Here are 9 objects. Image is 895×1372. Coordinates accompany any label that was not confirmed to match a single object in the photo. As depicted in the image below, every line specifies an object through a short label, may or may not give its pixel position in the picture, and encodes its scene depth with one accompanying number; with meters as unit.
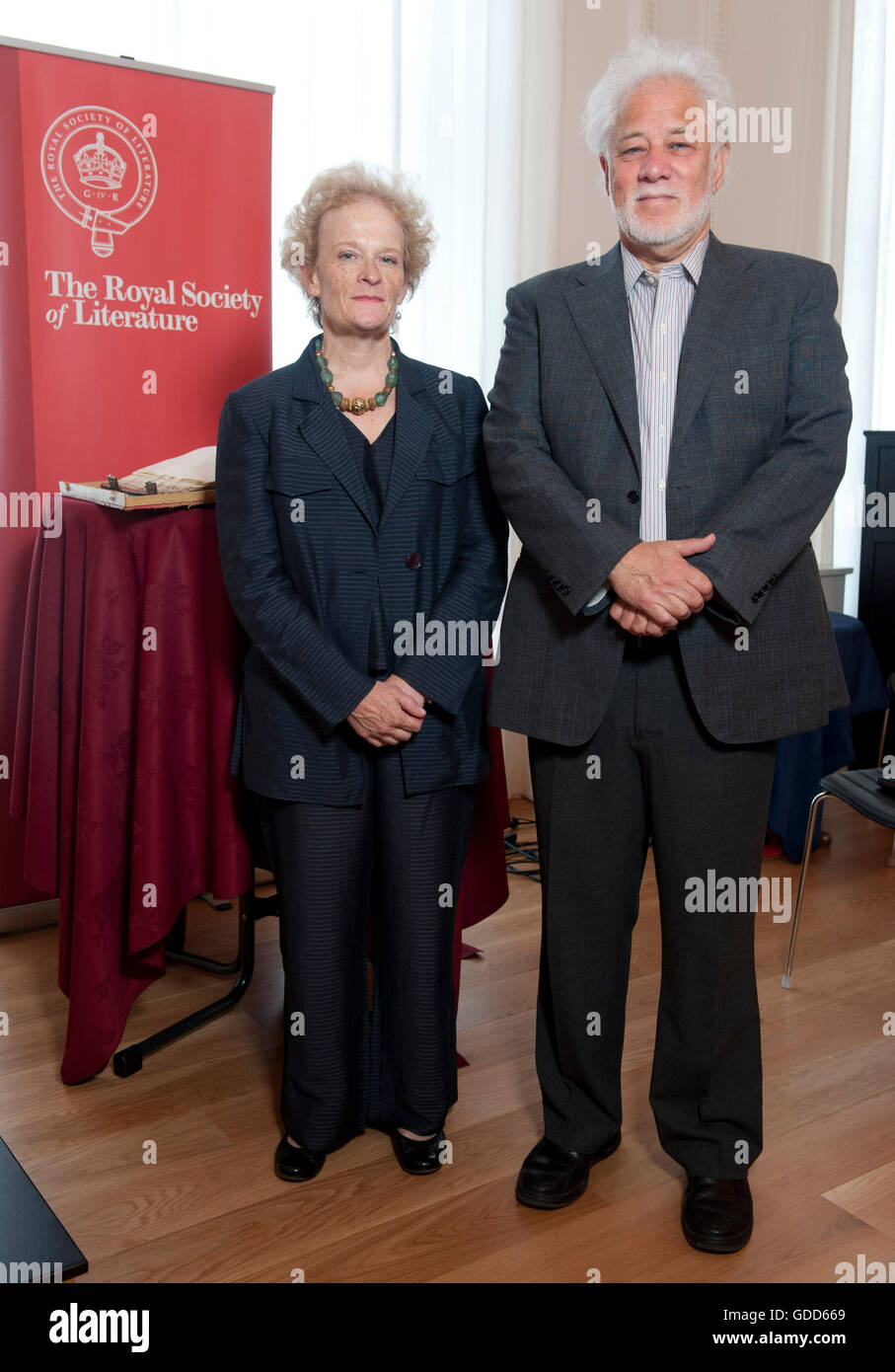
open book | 2.41
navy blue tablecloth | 3.70
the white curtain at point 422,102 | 3.32
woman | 1.99
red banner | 2.86
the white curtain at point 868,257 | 4.90
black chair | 2.80
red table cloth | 2.35
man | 1.78
